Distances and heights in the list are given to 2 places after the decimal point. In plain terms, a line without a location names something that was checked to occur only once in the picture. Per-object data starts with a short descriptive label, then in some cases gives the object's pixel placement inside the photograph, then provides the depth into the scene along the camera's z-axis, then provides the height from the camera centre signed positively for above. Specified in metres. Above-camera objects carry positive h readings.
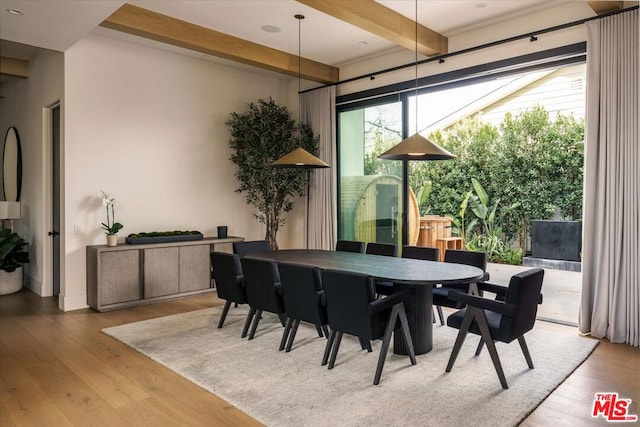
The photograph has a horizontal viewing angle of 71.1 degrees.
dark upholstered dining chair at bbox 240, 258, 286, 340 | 3.86 -0.75
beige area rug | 2.74 -1.29
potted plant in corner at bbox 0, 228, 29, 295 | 6.16 -0.87
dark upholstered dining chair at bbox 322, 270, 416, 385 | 3.12 -0.77
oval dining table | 3.40 -0.58
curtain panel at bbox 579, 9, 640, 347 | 4.02 +0.18
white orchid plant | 5.46 -0.23
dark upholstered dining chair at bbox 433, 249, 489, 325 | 4.17 -0.61
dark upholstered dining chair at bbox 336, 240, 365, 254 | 5.27 -0.54
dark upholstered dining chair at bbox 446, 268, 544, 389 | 3.04 -0.80
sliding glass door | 6.22 +0.37
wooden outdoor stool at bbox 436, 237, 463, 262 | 8.14 -0.75
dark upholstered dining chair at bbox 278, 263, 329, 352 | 3.50 -0.74
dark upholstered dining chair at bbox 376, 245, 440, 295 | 4.48 -0.56
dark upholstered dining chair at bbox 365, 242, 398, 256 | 4.98 -0.54
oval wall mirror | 6.94 +0.50
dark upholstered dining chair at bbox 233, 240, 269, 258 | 5.32 -0.57
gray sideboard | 5.25 -0.91
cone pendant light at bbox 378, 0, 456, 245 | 3.73 +0.43
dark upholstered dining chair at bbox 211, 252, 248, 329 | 4.28 -0.75
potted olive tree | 6.50 +0.71
